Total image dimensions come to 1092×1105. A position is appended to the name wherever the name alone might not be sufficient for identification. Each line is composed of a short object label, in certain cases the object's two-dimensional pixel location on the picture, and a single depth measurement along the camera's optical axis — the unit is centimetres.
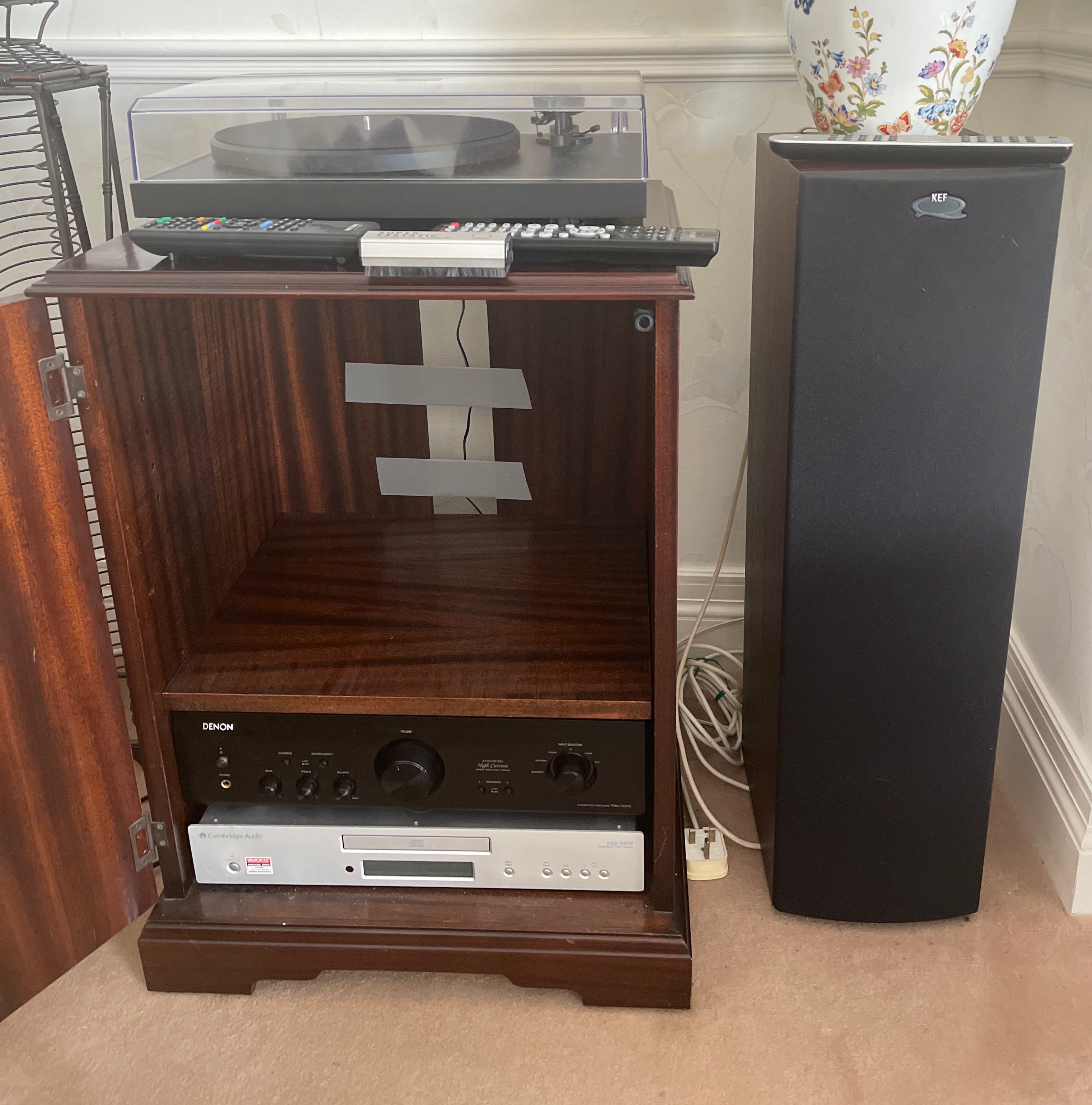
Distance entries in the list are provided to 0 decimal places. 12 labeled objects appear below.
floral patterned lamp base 91
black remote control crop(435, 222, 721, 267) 84
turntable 89
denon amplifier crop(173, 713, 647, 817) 104
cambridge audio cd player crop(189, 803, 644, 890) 108
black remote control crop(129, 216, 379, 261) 85
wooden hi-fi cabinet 90
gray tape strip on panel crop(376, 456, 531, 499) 132
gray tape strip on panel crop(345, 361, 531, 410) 125
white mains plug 126
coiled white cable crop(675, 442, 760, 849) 142
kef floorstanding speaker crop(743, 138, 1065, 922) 88
